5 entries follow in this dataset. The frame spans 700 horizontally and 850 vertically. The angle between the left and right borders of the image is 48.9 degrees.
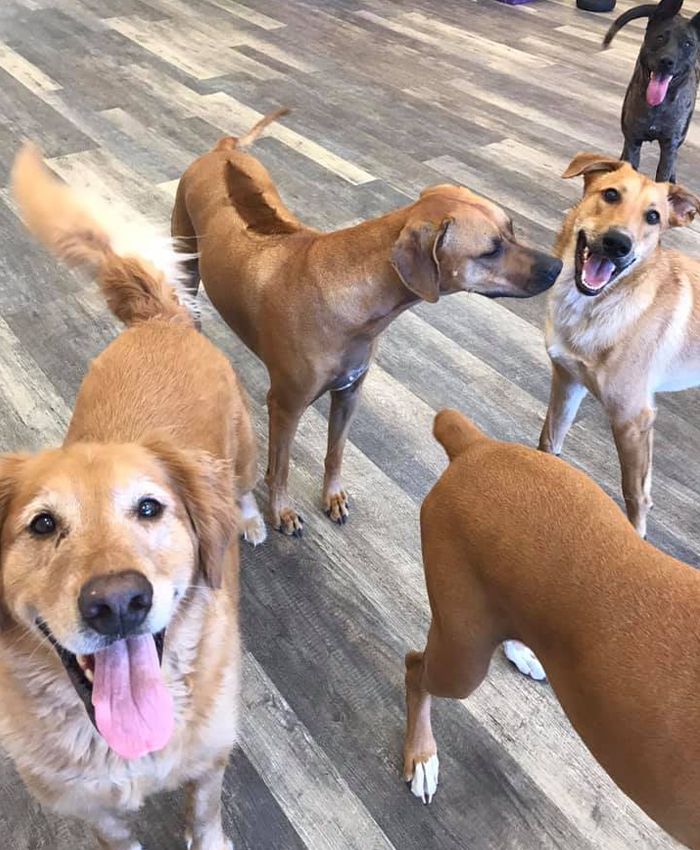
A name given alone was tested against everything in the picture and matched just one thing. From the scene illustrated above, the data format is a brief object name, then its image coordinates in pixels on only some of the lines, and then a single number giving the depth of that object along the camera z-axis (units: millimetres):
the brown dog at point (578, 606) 1191
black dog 3777
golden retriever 1141
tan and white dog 2184
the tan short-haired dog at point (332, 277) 1979
